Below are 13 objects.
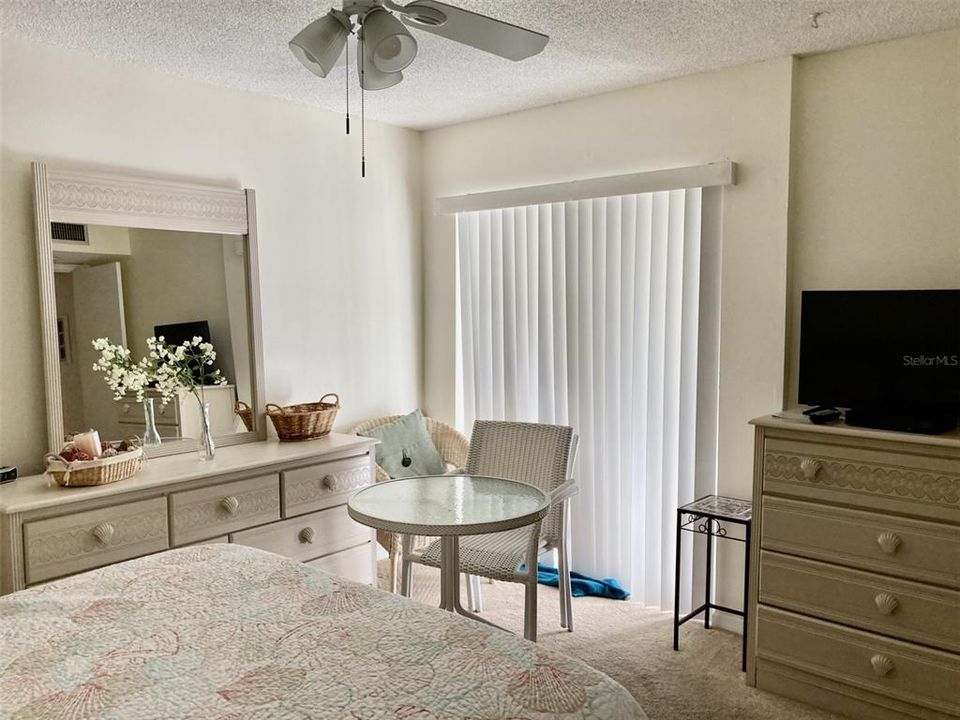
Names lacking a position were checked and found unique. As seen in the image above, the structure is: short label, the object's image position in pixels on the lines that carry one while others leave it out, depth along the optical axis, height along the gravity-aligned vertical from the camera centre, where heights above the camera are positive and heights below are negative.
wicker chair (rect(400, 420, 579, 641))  2.87 -0.83
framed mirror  2.91 +0.08
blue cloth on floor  3.72 -1.38
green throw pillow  3.92 -0.73
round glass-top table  2.45 -0.70
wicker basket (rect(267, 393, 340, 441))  3.45 -0.51
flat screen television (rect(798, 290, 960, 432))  2.67 -0.18
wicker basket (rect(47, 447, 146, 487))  2.61 -0.55
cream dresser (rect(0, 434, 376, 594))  2.49 -0.75
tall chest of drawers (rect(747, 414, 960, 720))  2.45 -0.91
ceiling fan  2.04 +0.78
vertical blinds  3.52 -0.20
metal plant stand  3.05 -0.93
